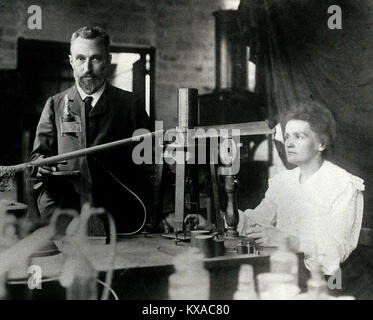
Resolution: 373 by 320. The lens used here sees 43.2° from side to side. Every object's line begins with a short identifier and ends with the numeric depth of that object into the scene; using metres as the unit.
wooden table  1.50
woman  1.94
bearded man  1.94
